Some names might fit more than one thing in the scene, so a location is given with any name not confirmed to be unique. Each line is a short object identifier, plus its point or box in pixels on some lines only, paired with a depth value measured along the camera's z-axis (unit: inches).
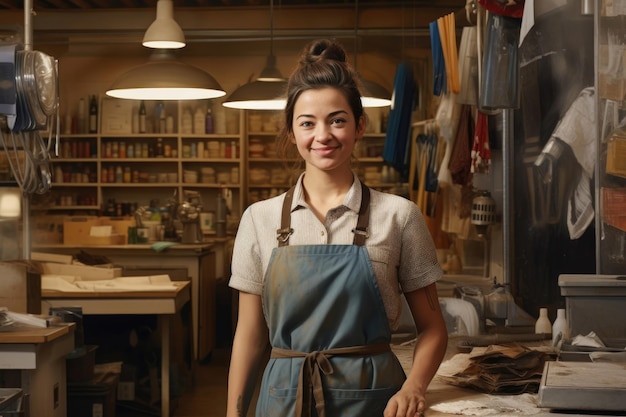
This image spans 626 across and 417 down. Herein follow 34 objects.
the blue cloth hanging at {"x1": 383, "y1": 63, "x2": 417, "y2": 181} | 271.7
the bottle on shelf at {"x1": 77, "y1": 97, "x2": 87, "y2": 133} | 428.1
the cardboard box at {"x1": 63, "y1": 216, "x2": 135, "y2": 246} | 320.9
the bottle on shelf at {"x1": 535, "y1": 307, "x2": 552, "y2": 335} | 130.5
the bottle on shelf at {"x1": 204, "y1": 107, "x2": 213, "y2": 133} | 424.8
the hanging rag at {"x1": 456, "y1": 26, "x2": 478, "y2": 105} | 186.2
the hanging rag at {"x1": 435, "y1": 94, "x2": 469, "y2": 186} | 211.5
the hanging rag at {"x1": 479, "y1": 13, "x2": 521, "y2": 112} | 134.6
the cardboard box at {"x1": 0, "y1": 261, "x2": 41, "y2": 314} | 177.3
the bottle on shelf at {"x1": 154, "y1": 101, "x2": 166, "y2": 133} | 426.3
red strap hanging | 200.8
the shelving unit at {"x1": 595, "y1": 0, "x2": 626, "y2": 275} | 112.7
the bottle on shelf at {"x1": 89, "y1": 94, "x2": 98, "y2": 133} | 426.9
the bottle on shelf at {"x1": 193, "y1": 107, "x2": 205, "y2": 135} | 425.7
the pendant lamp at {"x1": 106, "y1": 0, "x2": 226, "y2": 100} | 221.9
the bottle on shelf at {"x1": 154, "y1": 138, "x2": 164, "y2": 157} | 425.1
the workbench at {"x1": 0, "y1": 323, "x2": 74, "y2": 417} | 155.7
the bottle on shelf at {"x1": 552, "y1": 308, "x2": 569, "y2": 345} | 113.7
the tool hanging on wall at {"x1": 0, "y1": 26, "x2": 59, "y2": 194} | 148.7
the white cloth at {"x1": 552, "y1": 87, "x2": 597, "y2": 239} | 143.9
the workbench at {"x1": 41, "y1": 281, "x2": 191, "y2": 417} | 225.9
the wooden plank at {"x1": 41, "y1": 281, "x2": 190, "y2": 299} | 224.8
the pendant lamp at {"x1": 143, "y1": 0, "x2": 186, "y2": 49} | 226.7
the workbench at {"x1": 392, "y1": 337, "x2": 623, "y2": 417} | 76.8
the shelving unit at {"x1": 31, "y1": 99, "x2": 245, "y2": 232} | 423.2
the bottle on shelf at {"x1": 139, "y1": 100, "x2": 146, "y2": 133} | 424.2
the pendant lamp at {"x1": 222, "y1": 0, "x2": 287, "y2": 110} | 241.0
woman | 78.8
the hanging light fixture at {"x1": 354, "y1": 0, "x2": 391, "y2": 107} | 254.7
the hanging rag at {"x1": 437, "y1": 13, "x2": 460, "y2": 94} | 202.5
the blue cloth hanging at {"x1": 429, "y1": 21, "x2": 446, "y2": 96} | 211.0
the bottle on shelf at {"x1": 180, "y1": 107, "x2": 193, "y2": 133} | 426.3
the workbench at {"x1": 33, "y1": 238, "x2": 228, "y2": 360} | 296.0
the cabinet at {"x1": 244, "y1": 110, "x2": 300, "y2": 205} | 426.0
